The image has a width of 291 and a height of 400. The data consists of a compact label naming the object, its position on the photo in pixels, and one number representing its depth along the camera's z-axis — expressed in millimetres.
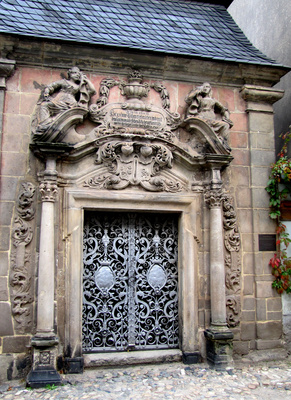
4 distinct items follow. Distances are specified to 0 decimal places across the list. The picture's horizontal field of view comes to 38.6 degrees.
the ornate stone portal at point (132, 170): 5309
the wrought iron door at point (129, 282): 5656
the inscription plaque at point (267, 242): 6086
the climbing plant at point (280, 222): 5992
